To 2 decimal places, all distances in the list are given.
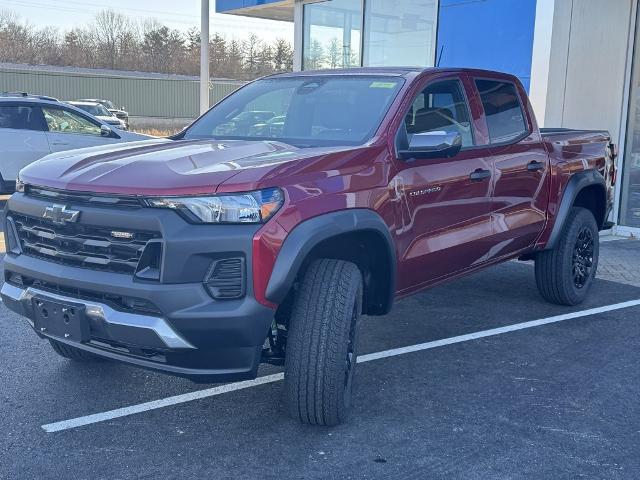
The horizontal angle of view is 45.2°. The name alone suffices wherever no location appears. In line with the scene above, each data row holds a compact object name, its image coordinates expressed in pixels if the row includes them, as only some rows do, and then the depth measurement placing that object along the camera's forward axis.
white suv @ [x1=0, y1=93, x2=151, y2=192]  11.36
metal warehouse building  44.12
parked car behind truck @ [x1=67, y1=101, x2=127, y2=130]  28.74
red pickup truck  3.23
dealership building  9.64
